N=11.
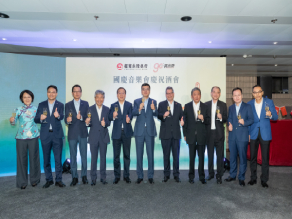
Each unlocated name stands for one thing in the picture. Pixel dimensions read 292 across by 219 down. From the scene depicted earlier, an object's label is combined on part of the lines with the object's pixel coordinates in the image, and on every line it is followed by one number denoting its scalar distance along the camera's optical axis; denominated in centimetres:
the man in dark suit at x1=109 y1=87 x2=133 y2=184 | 391
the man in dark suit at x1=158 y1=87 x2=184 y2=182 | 394
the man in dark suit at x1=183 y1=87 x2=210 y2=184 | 385
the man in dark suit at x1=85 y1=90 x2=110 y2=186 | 388
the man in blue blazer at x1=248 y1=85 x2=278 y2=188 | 374
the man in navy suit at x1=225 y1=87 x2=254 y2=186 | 380
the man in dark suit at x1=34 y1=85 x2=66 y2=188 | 373
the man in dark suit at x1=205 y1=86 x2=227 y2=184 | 394
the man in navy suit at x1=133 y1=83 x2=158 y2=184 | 396
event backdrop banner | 490
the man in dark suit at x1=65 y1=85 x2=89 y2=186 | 382
